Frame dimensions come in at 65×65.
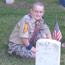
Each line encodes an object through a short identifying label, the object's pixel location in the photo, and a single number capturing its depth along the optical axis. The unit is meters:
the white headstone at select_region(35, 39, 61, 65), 3.24
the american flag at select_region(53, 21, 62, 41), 4.78
